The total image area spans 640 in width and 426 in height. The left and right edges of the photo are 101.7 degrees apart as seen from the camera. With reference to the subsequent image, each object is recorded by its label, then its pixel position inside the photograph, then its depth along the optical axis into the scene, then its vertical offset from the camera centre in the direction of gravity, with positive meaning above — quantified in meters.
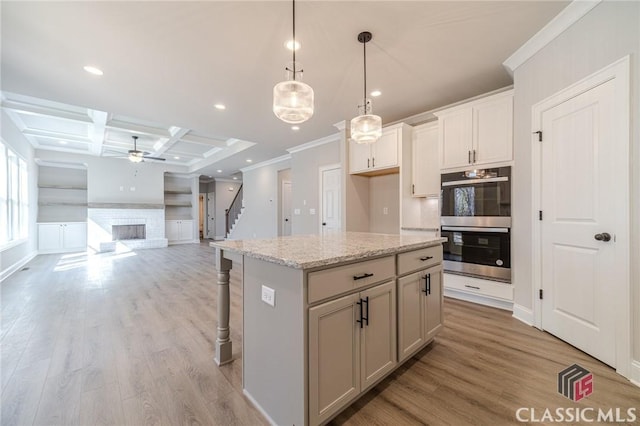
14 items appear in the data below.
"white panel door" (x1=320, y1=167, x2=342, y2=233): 5.17 +0.28
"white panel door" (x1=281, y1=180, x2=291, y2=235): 7.65 +0.10
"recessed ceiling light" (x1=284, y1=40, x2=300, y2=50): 2.43 +1.59
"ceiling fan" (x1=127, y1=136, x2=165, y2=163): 6.28 +1.42
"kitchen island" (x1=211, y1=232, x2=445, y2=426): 1.26 -0.61
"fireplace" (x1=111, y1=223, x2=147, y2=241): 8.53 -0.63
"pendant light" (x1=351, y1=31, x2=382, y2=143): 2.52 +0.84
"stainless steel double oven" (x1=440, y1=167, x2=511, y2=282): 2.99 -0.13
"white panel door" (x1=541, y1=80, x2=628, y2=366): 1.90 -0.08
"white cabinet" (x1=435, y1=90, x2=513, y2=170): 2.99 +0.98
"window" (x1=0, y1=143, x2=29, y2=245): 4.72 +0.36
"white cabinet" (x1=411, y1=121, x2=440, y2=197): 3.84 +0.76
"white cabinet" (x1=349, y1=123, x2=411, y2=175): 4.05 +0.98
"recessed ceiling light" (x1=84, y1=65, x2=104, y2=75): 2.82 +1.59
